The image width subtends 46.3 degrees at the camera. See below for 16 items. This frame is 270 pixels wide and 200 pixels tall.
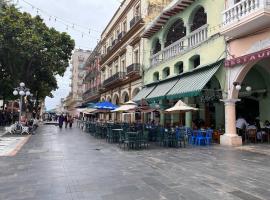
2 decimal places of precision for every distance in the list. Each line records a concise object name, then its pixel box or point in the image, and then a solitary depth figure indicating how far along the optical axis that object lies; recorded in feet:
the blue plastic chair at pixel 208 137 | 50.60
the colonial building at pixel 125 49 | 88.31
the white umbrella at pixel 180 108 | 50.40
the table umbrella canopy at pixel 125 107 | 58.67
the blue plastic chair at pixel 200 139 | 50.71
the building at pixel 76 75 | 275.39
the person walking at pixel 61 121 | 107.76
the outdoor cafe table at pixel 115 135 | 54.37
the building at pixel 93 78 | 155.82
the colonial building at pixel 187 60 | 53.78
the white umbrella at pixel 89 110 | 85.05
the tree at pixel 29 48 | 79.51
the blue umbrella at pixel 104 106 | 77.00
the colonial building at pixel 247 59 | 41.83
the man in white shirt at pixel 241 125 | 53.52
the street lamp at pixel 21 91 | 72.67
